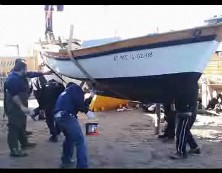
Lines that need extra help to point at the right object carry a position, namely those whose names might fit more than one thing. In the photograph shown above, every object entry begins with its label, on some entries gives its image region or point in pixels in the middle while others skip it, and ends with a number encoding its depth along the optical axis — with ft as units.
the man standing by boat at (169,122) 15.17
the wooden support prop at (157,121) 16.48
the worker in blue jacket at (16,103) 12.50
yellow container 25.01
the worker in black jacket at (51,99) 15.25
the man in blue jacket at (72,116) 10.62
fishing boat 12.14
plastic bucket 16.54
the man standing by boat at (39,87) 16.46
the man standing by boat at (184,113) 12.18
